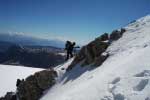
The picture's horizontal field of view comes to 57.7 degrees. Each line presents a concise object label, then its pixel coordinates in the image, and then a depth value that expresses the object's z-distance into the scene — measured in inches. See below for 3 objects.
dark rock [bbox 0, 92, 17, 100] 758.5
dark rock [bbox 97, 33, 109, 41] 724.6
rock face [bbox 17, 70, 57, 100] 666.5
